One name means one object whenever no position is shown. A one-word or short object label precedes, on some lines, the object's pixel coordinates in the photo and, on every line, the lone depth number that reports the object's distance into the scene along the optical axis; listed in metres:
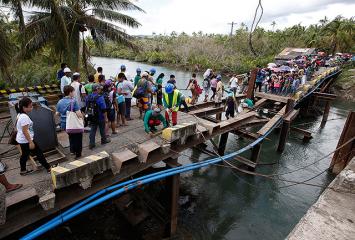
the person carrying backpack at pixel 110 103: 5.80
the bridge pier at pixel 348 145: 9.20
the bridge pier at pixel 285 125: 11.38
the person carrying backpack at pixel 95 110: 5.48
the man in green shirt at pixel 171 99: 6.78
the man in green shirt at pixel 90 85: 6.64
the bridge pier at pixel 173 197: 6.51
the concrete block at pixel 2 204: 3.49
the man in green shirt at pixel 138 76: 8.14
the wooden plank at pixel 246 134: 9.70
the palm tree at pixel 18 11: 9.48
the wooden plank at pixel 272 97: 12.84
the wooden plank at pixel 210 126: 7.58
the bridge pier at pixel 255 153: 9.78
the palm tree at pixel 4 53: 8.60
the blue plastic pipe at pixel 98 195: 3.84
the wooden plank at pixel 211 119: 10.73
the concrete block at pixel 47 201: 3.96
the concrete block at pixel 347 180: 4.04
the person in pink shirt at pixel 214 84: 12.14
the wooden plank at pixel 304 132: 13.75
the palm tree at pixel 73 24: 10.32
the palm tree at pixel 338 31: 35.50
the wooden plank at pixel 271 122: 9.45
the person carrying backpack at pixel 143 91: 7.27
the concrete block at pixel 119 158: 5.06
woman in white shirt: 4.27
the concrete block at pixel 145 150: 5.45
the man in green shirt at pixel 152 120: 6.58
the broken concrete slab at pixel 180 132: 6.18
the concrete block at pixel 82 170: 4.16
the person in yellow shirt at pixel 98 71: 7.72
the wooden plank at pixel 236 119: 8.40
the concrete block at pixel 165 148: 5.98
